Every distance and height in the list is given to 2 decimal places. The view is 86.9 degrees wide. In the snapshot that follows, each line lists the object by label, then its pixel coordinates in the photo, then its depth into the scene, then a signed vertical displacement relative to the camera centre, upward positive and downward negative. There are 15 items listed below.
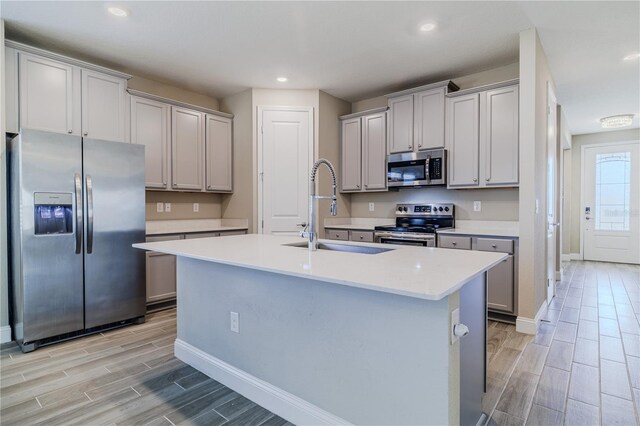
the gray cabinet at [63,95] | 2.86 +1.06
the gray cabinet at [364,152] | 4.43 +0.77
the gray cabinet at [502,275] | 3.18 -0.64
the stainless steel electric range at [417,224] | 3.68 -0.20
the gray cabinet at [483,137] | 3.42 +0.76
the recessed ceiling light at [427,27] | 2.85 +1.55
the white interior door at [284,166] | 4.38 +0.55
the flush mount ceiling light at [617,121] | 5.16 +1.35
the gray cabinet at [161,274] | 3.56 -0.71
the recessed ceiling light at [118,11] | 2.59 +1.53
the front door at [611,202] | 6.30 +0.11
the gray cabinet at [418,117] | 3.90 +1.09
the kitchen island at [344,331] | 1.29 -0.59
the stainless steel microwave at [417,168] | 3.88 +0.48
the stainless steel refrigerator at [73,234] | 2.66 -0.22
